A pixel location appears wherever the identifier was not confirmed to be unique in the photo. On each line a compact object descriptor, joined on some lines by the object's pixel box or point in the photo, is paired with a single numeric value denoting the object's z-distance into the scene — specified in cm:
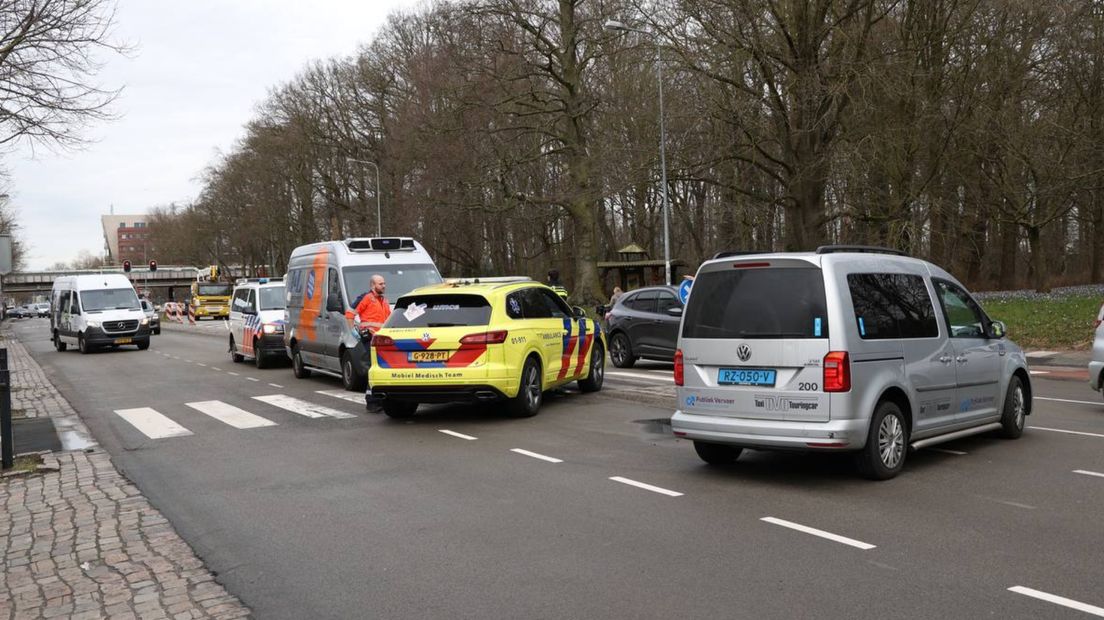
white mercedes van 2806
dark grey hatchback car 1784
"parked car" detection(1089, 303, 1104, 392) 1116
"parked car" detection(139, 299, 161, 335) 3939
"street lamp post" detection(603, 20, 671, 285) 2438
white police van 2058
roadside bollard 906
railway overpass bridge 11406
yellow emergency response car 1116
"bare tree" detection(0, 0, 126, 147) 1630
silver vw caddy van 726
